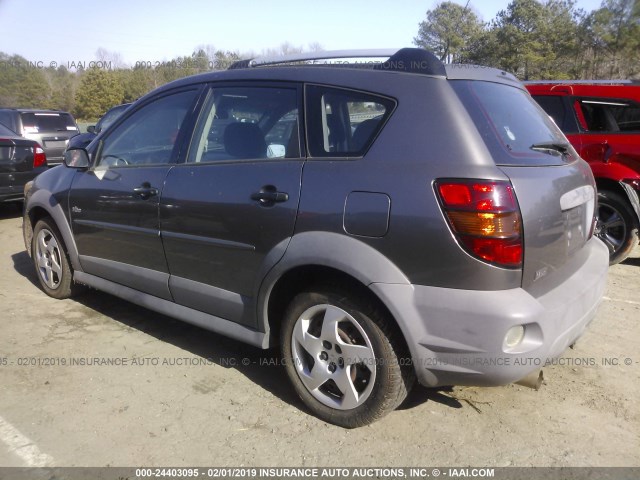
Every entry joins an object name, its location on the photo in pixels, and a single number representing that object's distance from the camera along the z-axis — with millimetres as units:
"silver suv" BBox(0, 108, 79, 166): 10906
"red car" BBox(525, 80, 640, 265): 5195
